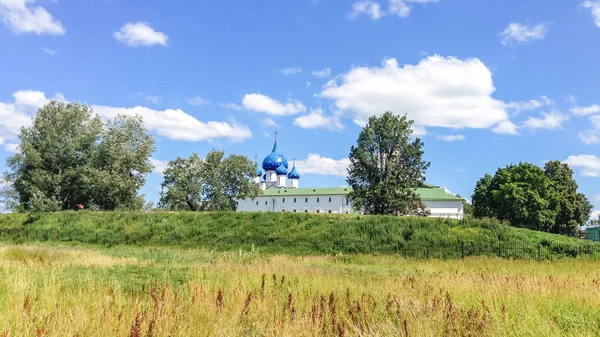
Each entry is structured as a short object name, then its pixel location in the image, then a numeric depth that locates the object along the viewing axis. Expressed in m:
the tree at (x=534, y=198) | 55.25
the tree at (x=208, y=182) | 65.44
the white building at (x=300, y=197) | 81.75
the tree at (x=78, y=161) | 46.41
